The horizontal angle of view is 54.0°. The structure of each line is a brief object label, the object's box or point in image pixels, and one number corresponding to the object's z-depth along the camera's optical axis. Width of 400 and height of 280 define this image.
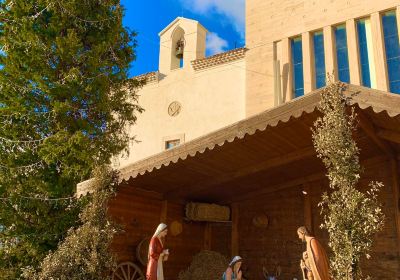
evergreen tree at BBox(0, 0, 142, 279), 9.06
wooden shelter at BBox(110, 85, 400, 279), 7.46
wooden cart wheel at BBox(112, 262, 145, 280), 8.81
